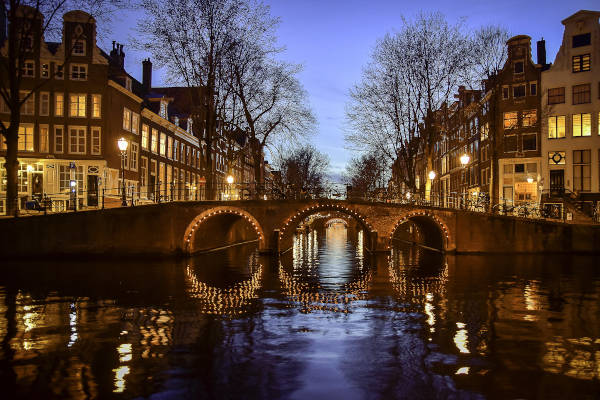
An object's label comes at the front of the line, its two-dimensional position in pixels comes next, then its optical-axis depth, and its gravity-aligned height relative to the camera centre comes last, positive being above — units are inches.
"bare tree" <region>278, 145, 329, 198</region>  2918.3 +203.5
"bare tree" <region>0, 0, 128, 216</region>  1079.0 +215.4
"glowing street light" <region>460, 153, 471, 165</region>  1350.6 +108.7
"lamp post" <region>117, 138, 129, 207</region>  1142.7 +117.9
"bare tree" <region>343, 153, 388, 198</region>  2874.5 +163.4
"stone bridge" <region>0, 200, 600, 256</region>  1163.9 -59.1
